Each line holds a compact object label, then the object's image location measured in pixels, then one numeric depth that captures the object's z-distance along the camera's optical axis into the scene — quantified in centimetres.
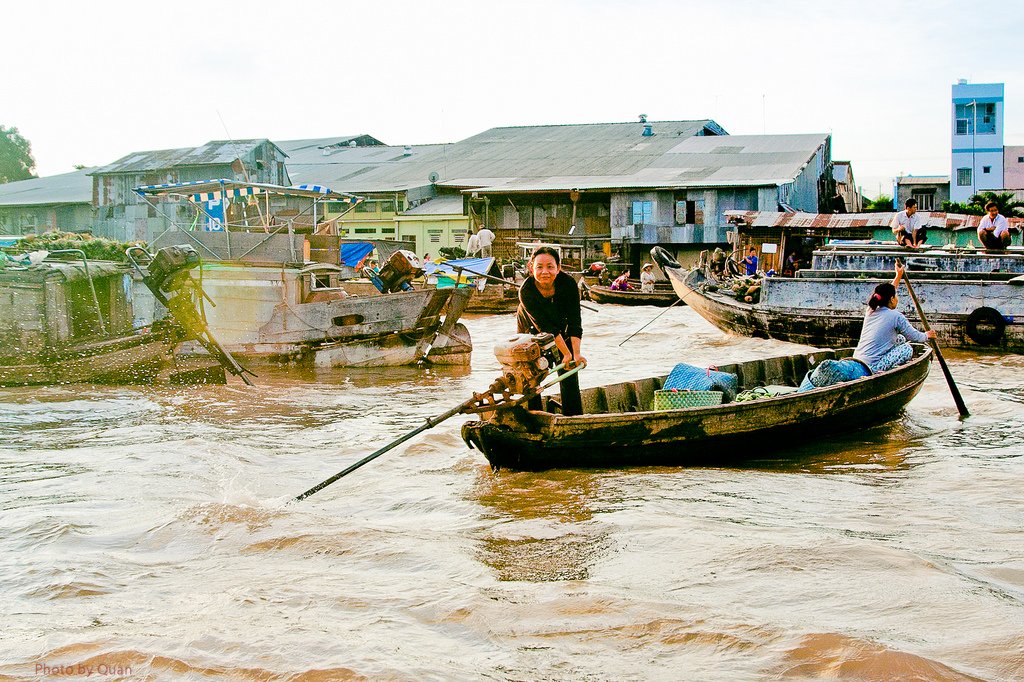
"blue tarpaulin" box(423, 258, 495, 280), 2319
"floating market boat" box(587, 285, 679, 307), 2406
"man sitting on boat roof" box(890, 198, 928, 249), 1534
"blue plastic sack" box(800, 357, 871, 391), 734
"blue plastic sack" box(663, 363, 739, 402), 722
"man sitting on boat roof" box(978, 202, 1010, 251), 1452
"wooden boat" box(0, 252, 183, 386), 1055
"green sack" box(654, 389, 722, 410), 701
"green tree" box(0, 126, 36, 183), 4841
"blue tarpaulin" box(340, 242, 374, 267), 2356
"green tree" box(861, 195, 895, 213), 3309
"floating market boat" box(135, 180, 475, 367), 1281
